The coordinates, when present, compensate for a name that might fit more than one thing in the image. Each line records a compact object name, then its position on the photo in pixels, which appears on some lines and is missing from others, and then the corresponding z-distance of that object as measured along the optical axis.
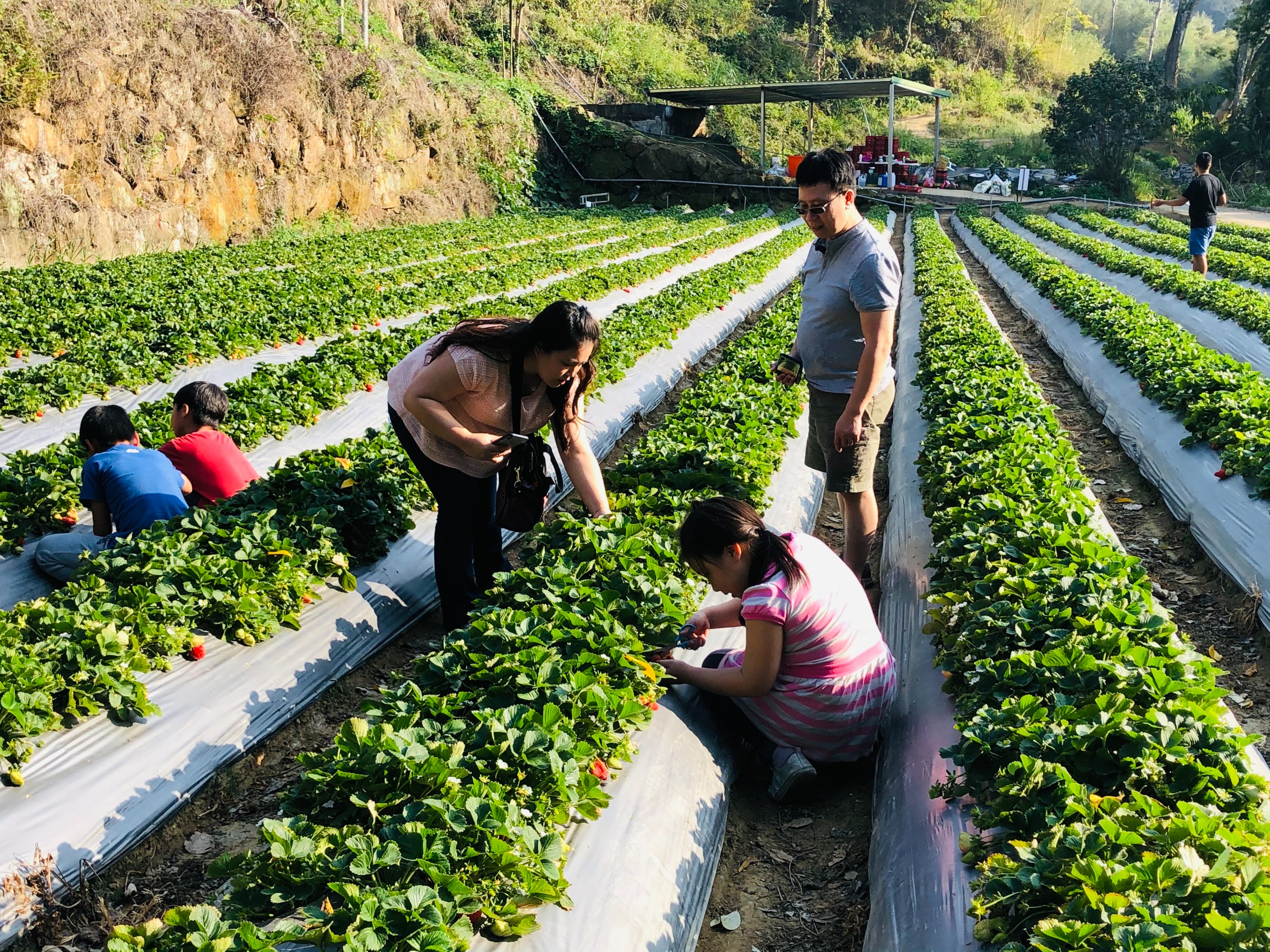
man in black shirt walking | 15.24
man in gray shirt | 4.83
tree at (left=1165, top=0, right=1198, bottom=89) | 56.34
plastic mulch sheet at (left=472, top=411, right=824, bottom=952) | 3.02
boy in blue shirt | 5.52
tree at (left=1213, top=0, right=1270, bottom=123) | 43.47
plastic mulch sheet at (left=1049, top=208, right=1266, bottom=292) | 17.20
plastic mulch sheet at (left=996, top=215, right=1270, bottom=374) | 11.31
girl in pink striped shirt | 3.76
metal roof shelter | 35.03
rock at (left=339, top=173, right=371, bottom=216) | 27.12
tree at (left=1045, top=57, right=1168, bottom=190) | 44.59
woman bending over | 4.29
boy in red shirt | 5.79
